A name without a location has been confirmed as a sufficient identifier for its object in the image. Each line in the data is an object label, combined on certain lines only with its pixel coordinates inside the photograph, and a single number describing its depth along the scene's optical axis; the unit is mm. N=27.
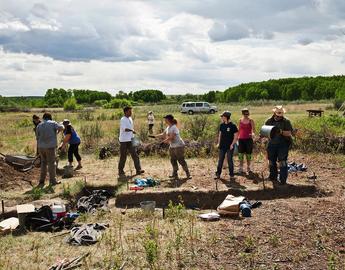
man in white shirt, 9820
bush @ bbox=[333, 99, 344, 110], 43838
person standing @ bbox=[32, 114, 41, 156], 10430
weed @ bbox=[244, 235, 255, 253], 5469
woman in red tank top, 9539
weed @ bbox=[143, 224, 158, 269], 4934
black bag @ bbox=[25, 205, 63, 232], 6723
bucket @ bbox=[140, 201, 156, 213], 7387
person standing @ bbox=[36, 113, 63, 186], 9164
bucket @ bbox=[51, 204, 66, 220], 6930
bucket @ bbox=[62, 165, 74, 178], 10344
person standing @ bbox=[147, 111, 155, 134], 18350
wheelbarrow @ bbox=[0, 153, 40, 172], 10195
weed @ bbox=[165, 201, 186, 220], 6579
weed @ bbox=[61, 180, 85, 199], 8734
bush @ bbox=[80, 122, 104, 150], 14765
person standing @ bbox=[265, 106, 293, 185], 8414
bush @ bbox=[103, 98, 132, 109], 69812
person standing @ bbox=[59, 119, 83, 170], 10759
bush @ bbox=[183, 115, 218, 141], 14810
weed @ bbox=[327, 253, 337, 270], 4552
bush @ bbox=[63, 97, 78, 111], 63500
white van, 39500
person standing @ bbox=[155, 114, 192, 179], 9273
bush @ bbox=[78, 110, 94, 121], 30817
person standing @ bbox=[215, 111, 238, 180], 8945
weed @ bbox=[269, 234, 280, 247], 5593
